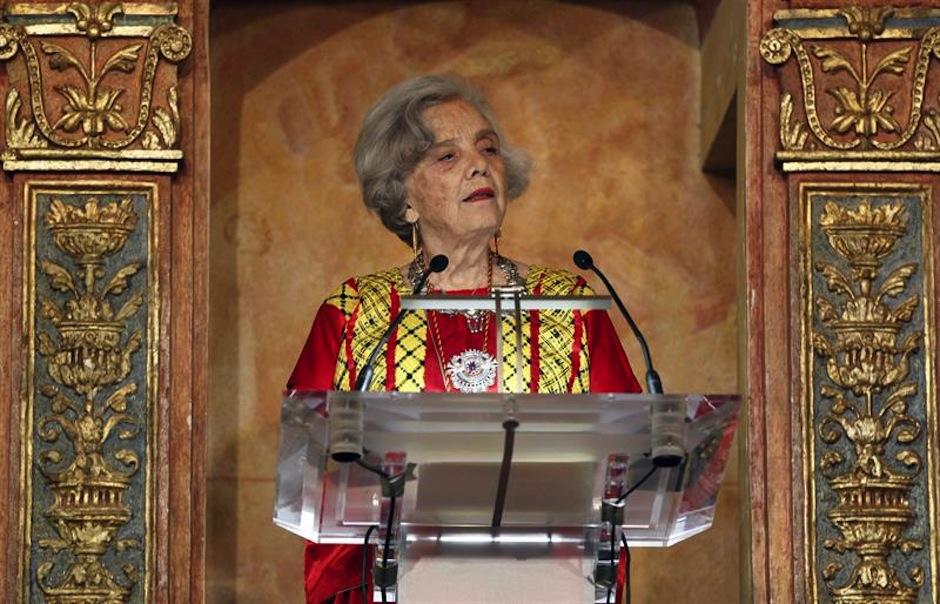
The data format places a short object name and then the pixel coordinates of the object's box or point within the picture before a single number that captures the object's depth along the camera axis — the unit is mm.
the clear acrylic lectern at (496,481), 9967
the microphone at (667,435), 9960
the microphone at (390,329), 10518
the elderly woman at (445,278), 12494
